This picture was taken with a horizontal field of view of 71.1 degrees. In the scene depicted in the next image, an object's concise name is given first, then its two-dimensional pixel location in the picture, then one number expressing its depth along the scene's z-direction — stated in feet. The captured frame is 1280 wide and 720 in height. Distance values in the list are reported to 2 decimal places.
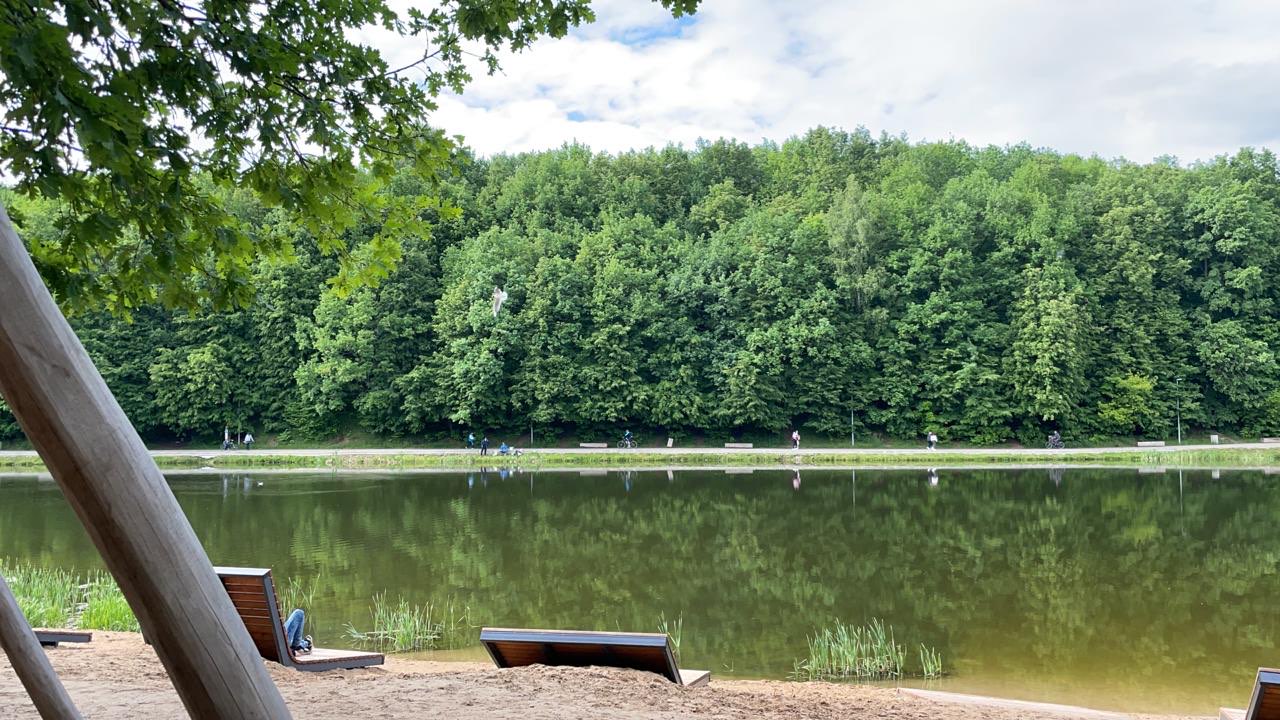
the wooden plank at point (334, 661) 23.17
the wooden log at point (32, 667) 11.44
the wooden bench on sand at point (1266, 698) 17.75
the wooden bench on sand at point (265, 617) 21.18
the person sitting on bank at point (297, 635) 24.78
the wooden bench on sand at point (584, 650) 21.03
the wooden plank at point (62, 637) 25.62
